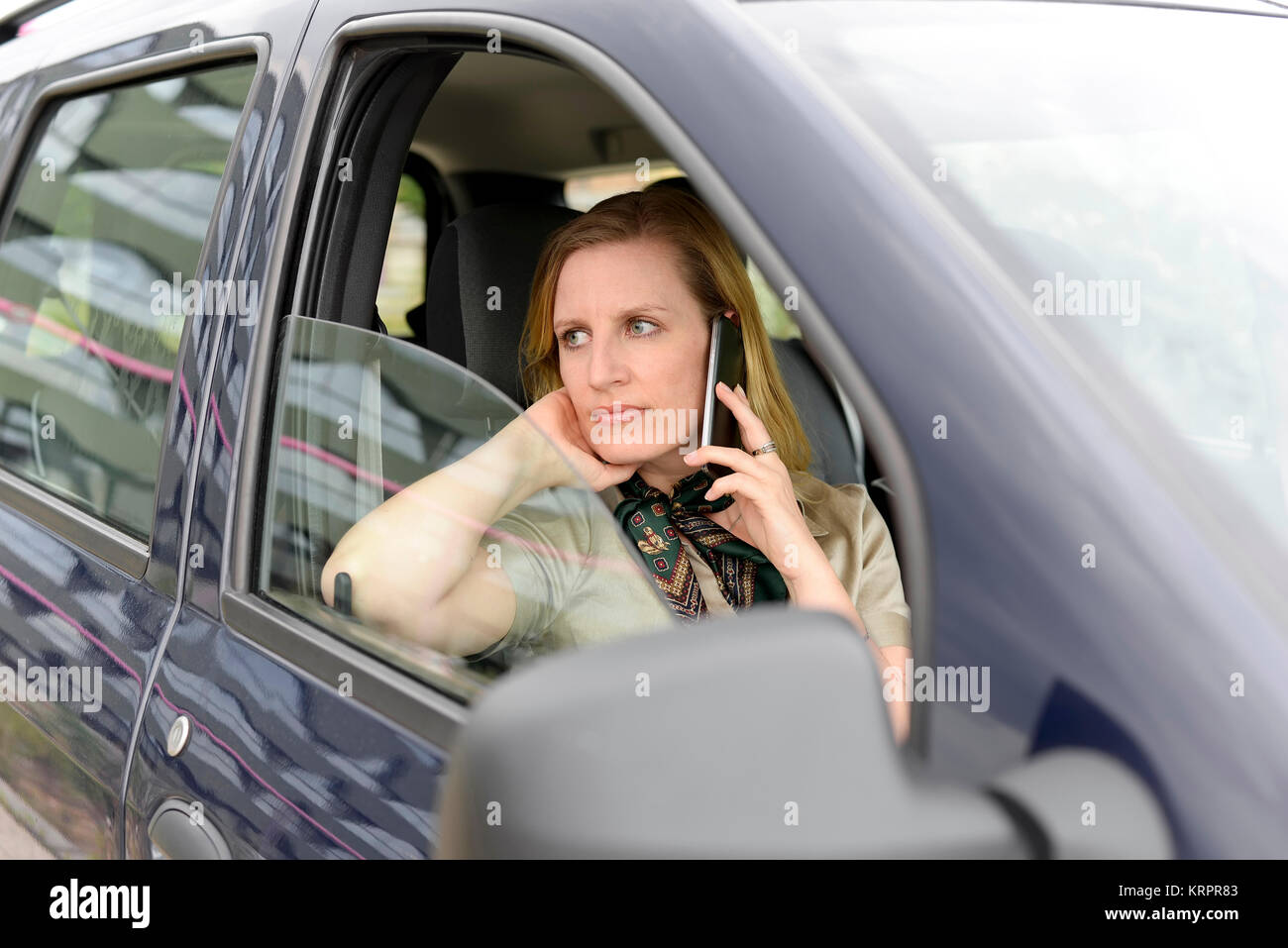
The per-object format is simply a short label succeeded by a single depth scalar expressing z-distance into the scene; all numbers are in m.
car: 0.70
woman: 1.76
